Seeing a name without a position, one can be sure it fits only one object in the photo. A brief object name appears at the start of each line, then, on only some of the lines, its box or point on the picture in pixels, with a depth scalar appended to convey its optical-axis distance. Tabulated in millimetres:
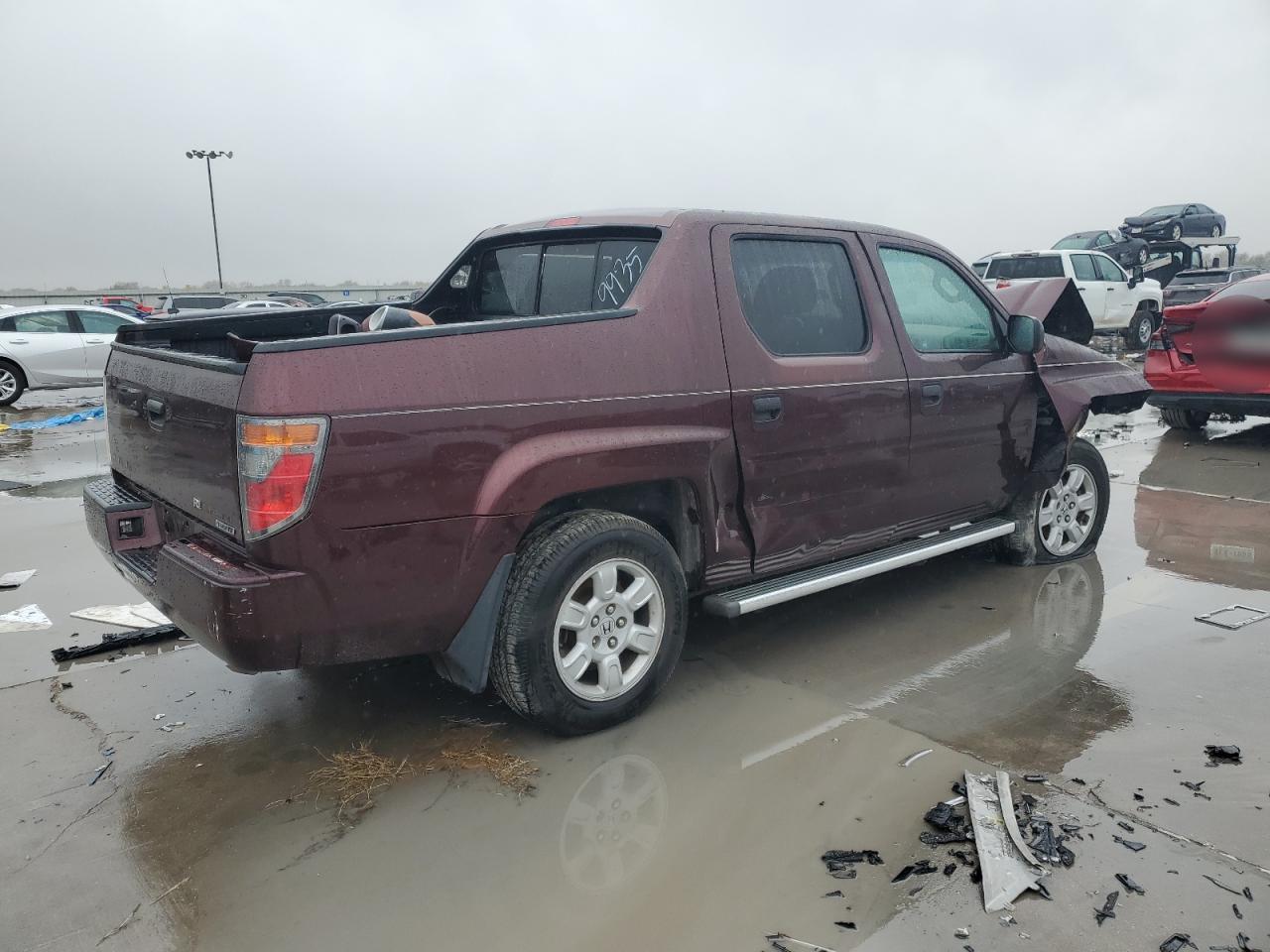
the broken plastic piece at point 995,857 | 2444
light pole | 46625
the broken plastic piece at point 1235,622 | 4398
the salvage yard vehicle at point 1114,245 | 22312
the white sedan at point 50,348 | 14750
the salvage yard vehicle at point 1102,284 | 16188
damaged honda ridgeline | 2742
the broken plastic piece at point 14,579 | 5113
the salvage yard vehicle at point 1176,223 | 22719
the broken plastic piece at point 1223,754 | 3150
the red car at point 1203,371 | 8219
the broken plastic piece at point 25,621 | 4488
